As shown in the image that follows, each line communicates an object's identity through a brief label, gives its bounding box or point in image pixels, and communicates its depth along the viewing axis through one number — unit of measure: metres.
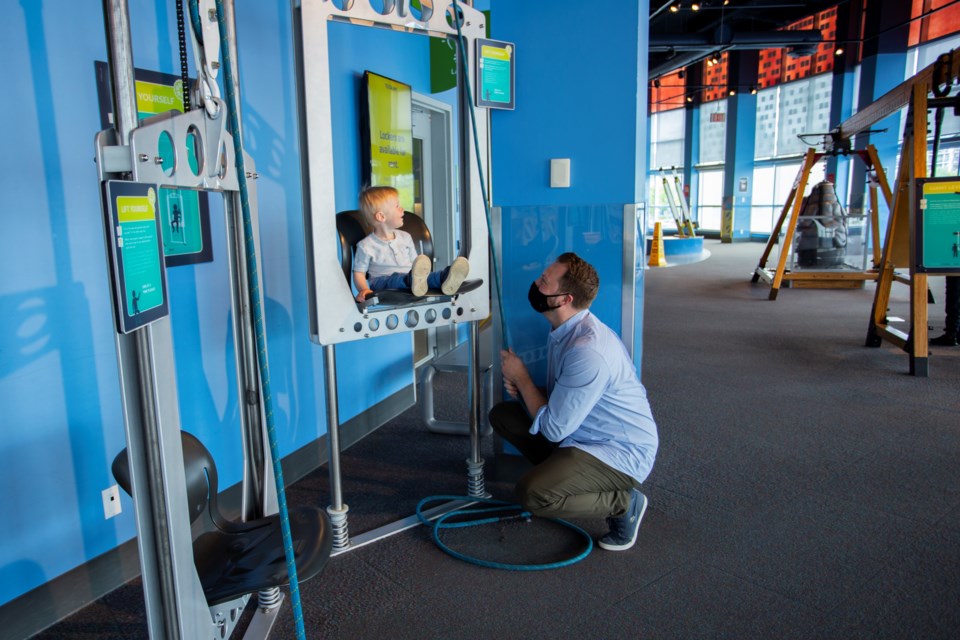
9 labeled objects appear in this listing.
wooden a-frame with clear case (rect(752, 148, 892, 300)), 7.66
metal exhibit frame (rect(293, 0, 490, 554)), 2.09
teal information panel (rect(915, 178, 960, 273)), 4.57
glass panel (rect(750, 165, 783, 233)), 17.45
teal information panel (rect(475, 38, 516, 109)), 2.51
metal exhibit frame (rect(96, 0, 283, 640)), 1.13
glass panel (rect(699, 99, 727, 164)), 18.25
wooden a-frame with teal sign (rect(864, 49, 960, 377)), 4.64
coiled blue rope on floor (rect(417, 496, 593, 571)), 2.35
